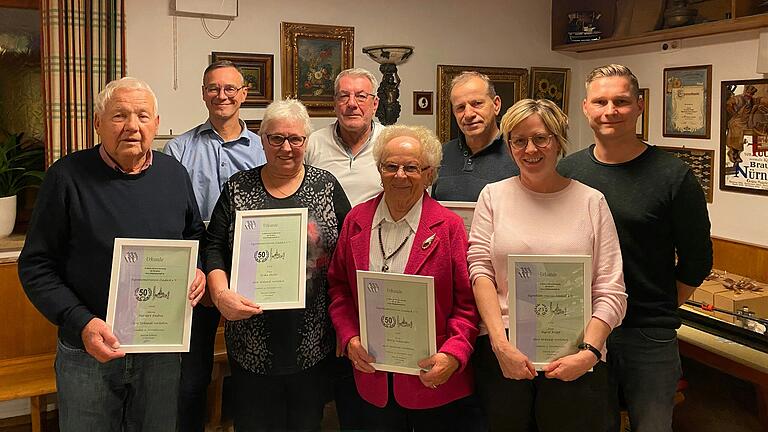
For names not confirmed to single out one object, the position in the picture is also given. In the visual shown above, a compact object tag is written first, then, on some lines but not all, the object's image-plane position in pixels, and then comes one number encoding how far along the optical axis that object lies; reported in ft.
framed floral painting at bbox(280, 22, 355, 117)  13.65
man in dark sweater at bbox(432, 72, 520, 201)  7.95
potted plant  11.04
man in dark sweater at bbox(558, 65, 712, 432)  6.50
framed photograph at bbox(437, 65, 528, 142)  15.31
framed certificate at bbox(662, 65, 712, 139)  12.99
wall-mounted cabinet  11.80
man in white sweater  8.45
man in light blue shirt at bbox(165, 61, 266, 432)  8.11
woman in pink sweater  5.92
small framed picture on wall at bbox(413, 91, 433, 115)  15.11
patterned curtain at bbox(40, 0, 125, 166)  10.87
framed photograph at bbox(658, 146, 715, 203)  13.00
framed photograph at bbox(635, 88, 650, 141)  14.47
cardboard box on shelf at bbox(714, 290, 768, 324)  9.66
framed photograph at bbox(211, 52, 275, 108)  13.19
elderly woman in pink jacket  6.32
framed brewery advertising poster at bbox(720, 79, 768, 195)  11.81
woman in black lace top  6.77
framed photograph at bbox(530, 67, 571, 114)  16.33
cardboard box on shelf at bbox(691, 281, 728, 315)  9.96
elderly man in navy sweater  6.05
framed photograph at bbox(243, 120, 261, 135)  13.41
